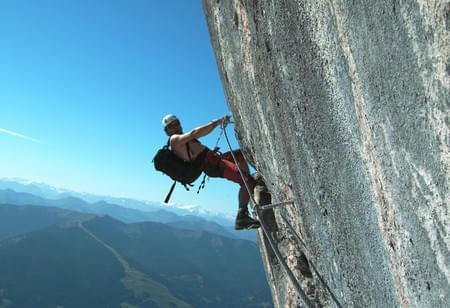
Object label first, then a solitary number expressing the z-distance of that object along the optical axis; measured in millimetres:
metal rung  5332
